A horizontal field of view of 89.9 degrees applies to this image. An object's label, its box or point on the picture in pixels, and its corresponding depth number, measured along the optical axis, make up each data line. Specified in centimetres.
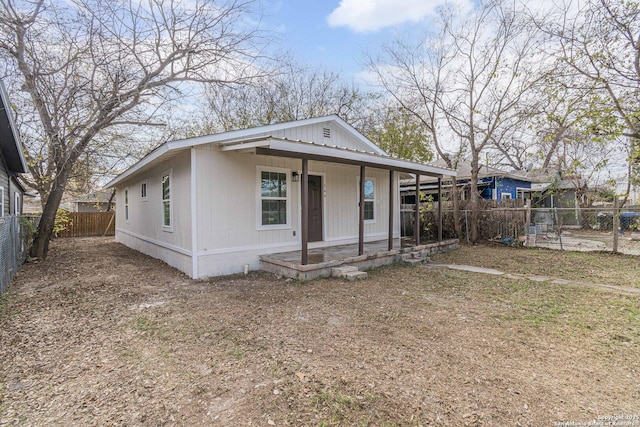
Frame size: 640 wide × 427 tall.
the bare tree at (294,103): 1701
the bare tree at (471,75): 1024
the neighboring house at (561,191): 1630
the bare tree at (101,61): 709
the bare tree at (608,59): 544
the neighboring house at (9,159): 607
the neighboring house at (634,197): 1798
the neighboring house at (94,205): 2215
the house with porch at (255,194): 618
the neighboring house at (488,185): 1530
